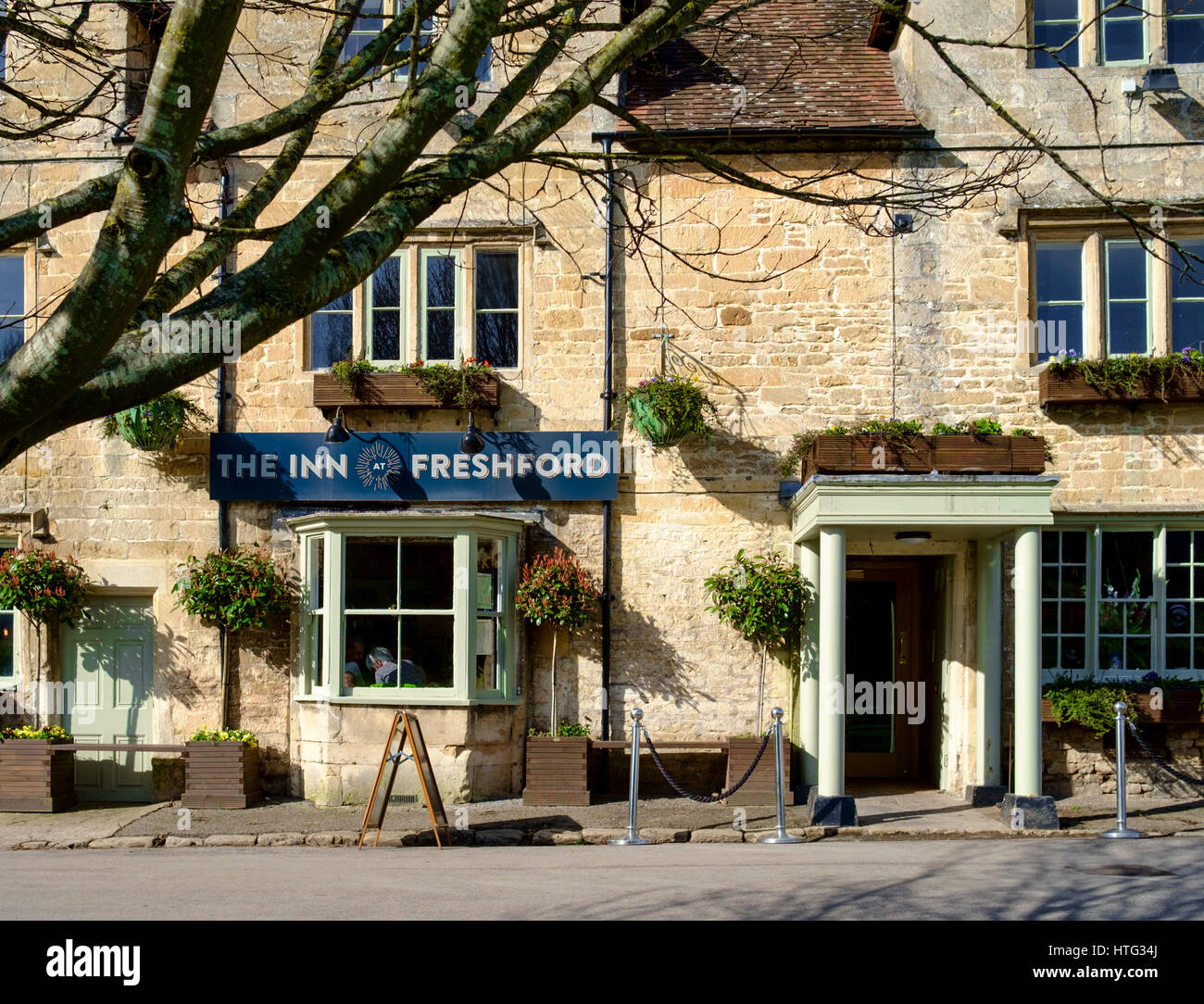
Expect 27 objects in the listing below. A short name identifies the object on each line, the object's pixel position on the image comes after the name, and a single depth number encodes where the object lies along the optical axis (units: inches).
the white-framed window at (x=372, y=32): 524.1
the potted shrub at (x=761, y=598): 482.9
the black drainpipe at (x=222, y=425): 510.9
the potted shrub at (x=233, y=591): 491.8
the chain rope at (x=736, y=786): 418.1
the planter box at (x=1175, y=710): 481.7
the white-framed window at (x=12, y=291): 533.0
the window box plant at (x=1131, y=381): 491.5
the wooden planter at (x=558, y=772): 476.4
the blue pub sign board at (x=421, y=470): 509.4
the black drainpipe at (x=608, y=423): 504.4
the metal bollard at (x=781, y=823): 415.5
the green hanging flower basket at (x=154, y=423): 491.2
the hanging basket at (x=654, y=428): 487.2
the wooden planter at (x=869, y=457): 435.5
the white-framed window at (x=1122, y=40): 513.3
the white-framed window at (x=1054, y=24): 514.9
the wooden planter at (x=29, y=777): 483.2
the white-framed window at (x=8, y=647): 516.1
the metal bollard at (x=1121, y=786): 422.0
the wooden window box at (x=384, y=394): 505.0
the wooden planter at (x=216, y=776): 480.4
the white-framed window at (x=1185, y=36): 512.1
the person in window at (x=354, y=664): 493.4
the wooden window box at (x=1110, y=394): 491.8
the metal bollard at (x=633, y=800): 417.7
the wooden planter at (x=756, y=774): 473.4
